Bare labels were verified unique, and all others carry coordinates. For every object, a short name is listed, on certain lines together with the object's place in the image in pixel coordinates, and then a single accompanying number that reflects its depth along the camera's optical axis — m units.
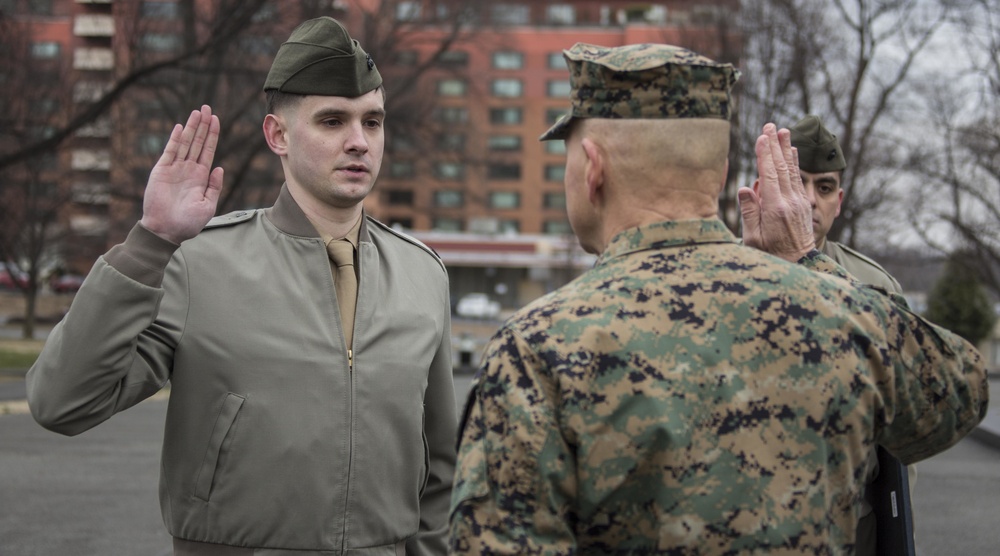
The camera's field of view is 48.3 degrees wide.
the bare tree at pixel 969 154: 24.52
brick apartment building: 21.52
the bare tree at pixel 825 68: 23.55
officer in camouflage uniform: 2.03
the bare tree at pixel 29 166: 21.44
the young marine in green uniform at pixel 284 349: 2.88
